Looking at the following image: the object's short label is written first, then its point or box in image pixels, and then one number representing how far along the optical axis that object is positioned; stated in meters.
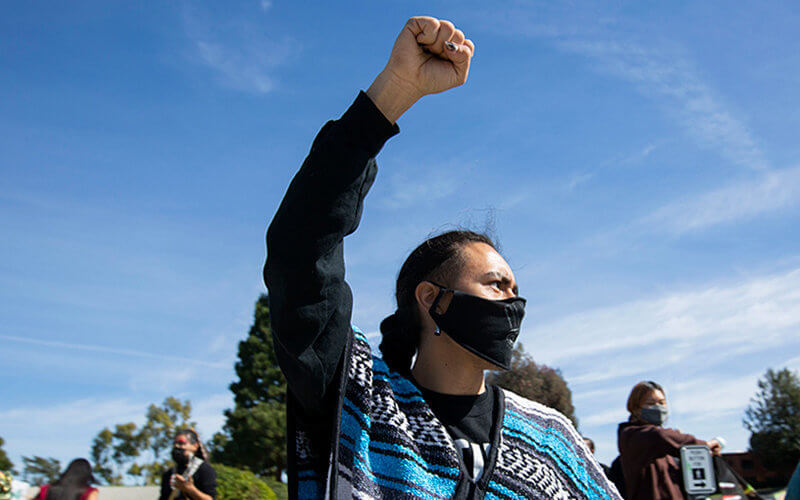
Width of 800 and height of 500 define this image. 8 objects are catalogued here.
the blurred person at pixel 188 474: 5.86
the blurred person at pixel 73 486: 5.17
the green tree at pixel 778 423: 36.91
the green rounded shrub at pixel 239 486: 10.08
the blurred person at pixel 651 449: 4.67
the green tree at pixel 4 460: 29.16
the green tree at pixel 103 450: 34.06
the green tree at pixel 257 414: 28.50
